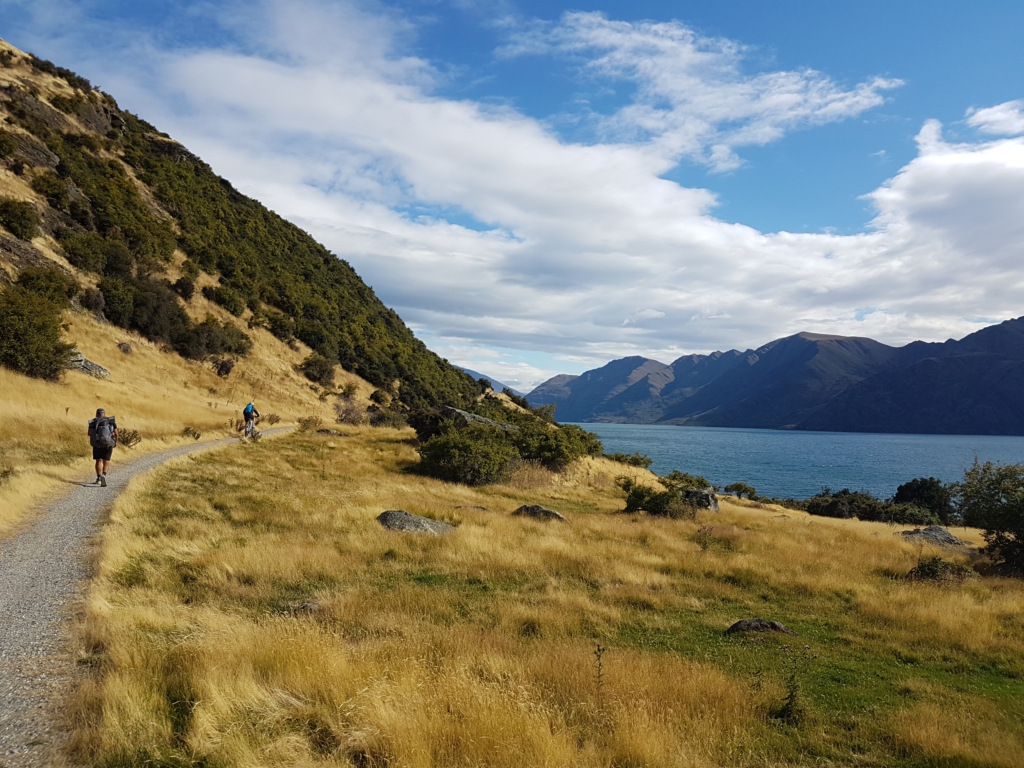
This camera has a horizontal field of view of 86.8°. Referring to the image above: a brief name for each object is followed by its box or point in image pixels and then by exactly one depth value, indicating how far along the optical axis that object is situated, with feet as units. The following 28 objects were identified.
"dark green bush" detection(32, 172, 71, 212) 124.88
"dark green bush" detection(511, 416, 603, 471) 102.79
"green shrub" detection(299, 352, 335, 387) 162.81
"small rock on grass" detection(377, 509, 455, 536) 46.16
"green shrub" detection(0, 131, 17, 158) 122.31
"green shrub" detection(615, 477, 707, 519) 76.28
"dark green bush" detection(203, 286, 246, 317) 155.94
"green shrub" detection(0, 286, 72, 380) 79.56
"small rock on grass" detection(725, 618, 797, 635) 28.40
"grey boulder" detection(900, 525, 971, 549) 68.91
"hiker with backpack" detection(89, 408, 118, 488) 47.06
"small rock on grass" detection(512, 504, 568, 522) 60.17
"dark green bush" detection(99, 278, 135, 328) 120.47
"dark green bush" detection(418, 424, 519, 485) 85.76
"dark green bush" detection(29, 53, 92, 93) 171.01
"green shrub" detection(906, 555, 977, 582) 43.20
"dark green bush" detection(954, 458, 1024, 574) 52.24
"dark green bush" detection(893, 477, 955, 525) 150.41
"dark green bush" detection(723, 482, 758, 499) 165.07
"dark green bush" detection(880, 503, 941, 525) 132.24
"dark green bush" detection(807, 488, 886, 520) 138.51
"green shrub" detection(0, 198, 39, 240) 106.22
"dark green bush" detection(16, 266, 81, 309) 97.50
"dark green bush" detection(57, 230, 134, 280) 119.55
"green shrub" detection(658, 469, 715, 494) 100.11
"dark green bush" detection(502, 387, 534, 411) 223.32
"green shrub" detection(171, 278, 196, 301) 146.10
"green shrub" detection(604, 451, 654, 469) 129.29
